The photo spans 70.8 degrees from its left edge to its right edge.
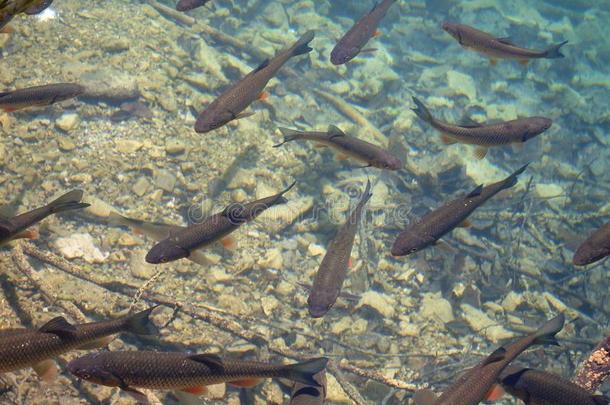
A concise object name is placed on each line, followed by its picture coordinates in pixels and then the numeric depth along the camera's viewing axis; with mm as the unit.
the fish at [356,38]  6578
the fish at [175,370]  3164
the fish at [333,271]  4516
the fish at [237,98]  5145
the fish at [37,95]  4703
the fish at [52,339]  3023
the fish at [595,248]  4402
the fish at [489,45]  5953
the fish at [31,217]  3564
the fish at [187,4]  6146
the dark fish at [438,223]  4566
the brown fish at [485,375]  3492
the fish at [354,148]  5664
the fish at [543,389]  3646
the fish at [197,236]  4215
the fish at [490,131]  5207
